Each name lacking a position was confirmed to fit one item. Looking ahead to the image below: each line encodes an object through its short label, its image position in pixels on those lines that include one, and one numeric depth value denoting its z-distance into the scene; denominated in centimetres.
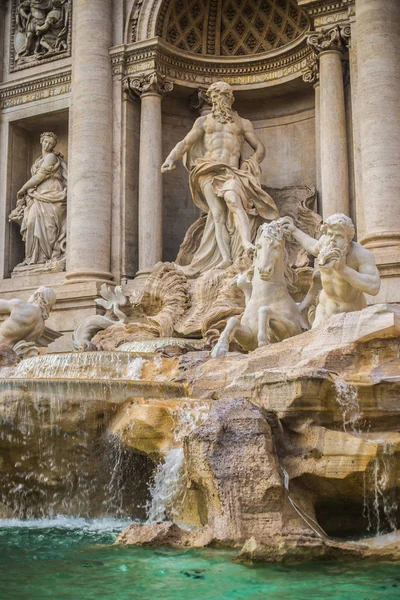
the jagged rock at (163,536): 547
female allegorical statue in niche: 1612
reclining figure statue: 1170
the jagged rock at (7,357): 1039
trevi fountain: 545
